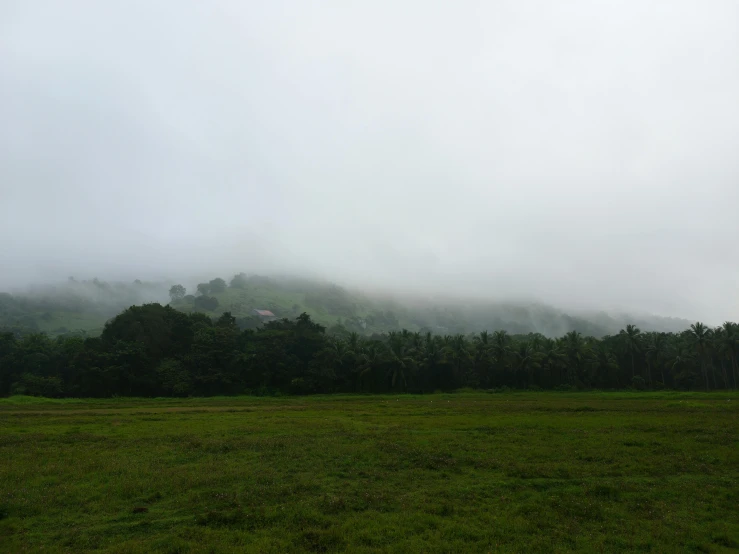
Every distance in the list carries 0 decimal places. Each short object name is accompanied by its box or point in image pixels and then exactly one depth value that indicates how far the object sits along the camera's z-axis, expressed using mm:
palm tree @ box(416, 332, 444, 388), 83250
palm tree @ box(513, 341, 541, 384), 82438
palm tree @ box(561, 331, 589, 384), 86044
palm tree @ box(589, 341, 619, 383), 85438
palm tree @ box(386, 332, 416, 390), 79625
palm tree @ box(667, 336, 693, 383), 86731
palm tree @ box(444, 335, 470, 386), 84250
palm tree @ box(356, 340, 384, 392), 77938
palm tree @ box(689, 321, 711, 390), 82812
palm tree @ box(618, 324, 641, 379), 89250
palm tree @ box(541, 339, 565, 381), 84250
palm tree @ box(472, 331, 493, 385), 85694
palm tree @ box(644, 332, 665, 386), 87750
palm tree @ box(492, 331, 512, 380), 85000
